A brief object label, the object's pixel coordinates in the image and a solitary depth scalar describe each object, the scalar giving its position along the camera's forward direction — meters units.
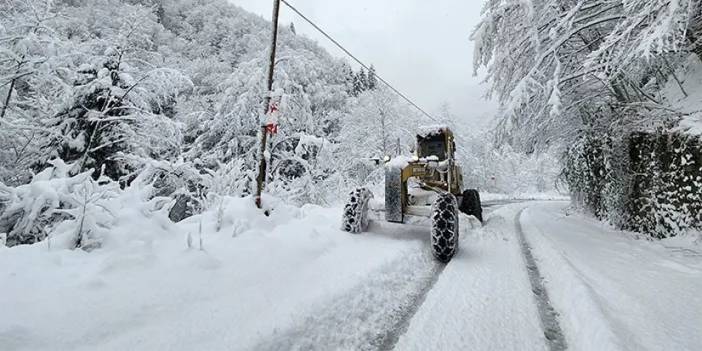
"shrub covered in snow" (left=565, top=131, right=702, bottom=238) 5.54
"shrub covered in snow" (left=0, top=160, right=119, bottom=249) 3.23
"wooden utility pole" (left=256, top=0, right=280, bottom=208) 5.13
